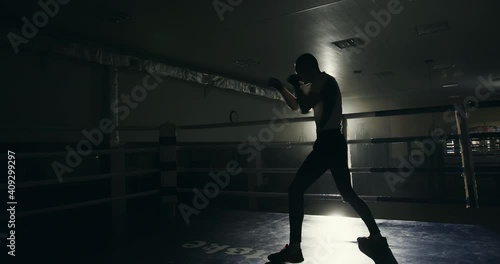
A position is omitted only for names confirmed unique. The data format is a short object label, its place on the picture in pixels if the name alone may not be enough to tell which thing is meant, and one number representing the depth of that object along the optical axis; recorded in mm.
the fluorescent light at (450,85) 11270
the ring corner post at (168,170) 3391
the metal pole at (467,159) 2541
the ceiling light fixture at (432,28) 5510
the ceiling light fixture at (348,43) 6207
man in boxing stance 1915
